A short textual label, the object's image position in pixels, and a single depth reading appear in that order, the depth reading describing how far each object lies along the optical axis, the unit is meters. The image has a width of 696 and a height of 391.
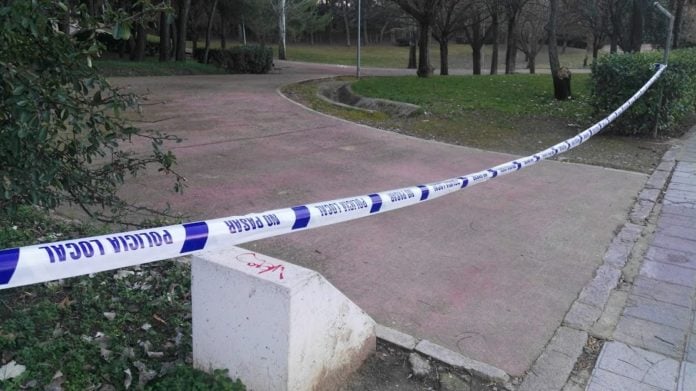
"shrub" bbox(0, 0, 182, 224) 2.58
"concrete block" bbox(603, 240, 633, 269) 4.68
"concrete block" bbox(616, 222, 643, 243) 5.25
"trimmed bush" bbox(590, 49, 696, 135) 9.25
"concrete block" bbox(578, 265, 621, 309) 4.03
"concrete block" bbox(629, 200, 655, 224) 5.77
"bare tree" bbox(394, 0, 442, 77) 18.66
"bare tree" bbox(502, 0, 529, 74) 23.38
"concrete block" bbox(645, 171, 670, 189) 6.96
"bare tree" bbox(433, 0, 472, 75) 23.73
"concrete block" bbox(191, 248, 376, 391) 2.57
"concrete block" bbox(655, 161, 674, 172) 7.75
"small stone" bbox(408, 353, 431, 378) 3.07
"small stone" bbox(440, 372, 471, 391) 2.99
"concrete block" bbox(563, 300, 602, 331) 3.70
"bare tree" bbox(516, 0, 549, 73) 30.78
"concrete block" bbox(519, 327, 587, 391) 3.06
